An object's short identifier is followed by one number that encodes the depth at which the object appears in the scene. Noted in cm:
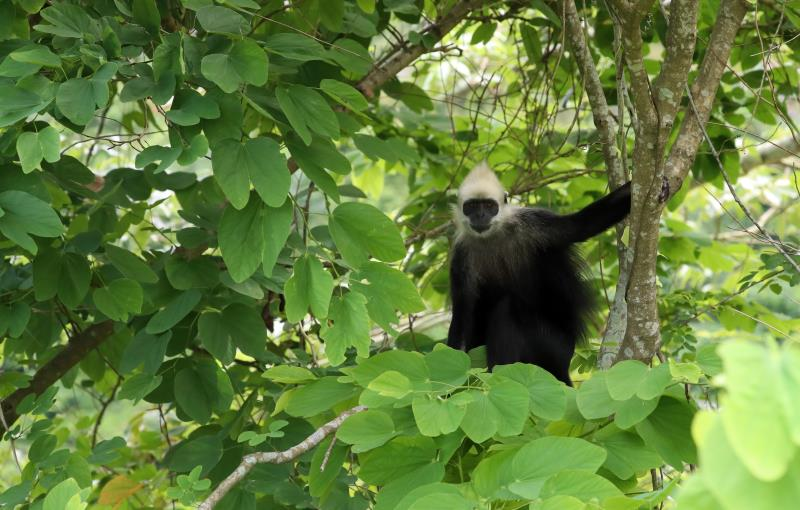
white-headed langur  948
